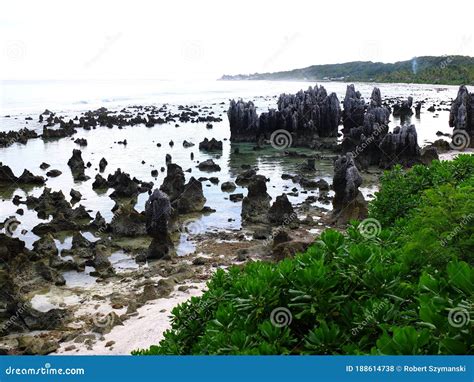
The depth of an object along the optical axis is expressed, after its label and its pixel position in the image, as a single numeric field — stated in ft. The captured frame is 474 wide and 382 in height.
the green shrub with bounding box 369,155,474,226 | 34.63
